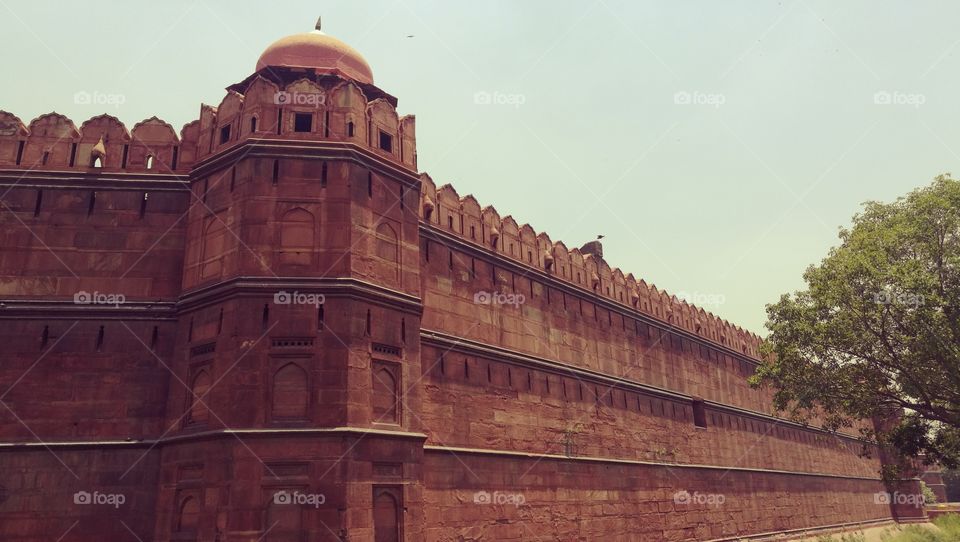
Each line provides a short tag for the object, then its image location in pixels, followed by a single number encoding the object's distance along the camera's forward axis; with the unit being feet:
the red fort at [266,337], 39.60
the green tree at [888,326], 57.06
